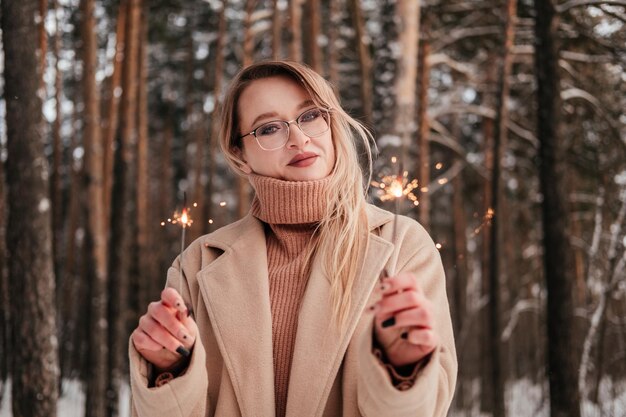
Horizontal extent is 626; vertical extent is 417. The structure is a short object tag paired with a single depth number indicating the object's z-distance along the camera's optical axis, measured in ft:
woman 5.67
